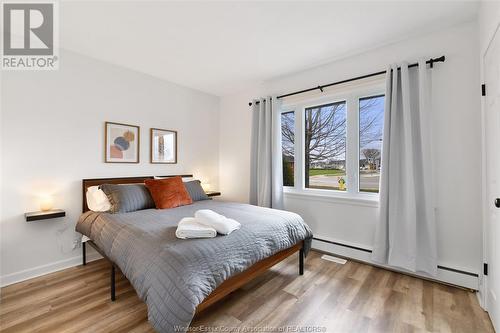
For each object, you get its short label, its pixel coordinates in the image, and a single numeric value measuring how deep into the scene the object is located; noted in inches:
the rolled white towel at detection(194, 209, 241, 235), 70.1
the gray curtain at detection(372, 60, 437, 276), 88.0
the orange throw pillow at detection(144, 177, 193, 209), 108.7
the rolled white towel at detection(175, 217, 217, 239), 66.3
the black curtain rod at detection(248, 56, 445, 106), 87.9
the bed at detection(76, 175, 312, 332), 53.1
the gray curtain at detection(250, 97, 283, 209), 132.7
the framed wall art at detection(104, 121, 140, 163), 116.4
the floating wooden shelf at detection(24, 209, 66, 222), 88.7
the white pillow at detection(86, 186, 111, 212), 99.8
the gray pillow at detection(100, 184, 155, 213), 99.3
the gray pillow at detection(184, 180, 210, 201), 127.6
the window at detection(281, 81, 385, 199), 109.2
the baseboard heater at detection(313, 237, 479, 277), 83.4
